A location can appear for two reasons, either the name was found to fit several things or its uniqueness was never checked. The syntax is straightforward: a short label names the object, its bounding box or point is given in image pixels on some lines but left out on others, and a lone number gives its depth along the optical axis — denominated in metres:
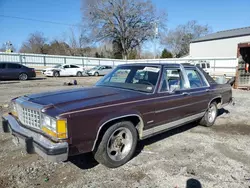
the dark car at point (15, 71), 16.20
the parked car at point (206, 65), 20.41
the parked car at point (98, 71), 26.20
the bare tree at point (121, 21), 42.19
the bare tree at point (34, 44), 57.22
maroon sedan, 2.55
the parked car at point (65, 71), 22.58
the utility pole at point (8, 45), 48.54
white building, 34.53
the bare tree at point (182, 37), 58.88
